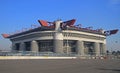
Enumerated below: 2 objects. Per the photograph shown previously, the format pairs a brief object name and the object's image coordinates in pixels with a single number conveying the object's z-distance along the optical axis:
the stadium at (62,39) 103.38
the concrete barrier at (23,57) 49.79
